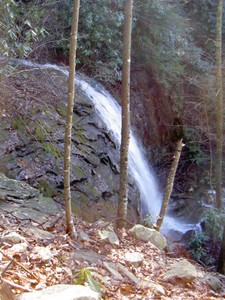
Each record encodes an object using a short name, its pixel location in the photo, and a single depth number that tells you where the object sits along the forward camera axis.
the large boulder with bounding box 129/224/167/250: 7.18
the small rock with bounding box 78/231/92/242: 5.97
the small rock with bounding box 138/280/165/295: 4.73
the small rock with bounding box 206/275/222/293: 6.14
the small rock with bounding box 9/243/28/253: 4.34
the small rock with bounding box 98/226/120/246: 6.30
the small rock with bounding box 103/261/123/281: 4.94
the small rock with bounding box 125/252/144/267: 5.89
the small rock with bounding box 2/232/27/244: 4.61
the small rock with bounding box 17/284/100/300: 2.98
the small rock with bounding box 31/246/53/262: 4.38
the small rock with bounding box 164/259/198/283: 5.50
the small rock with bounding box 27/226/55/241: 5.38
